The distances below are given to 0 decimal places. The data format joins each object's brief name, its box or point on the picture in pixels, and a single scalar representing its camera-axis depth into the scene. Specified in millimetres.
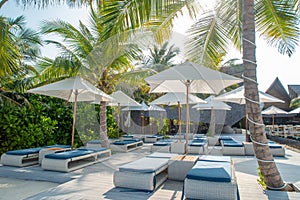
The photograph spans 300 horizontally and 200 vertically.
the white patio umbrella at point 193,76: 4836
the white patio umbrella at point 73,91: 6469
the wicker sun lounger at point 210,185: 3305
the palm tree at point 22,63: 8008
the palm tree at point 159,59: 6578
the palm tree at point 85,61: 7590
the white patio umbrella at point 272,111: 15523
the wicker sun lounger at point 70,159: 5629
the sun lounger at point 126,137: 12239
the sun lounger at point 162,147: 9202
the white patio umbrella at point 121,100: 8975
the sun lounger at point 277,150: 8227
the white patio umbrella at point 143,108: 12675
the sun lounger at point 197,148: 8852
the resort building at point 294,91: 24891
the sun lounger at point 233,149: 8594
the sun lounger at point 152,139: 13375
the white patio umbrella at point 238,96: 8805
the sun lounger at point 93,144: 9312
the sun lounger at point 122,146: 9523
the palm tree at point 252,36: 3955
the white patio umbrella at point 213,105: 11781
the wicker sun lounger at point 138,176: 4133
